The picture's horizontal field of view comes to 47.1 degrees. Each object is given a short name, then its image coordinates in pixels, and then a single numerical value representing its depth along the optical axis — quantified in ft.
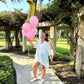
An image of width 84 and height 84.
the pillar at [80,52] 10.30
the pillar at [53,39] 17.08
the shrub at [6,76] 5.03
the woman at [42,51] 8.43
